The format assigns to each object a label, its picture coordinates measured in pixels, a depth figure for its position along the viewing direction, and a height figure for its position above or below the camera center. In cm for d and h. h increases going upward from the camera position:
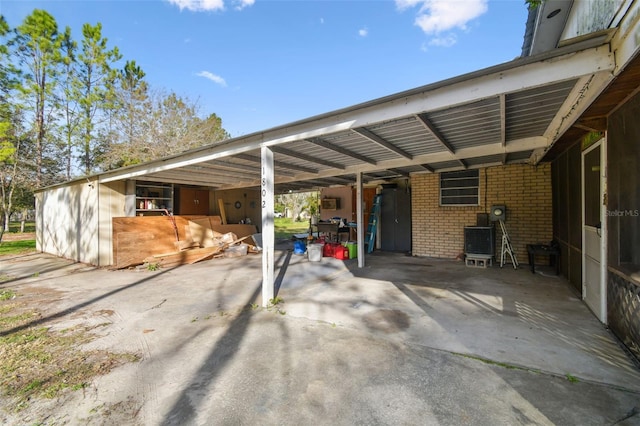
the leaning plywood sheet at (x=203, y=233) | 900 -61
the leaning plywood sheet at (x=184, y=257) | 737 -116
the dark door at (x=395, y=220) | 902 -18
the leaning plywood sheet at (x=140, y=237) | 714 -61
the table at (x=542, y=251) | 547 -74
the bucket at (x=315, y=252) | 754 -102
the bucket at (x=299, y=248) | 896 -107
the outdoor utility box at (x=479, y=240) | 659 -62
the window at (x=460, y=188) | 737 +73
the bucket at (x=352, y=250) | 806 -103
